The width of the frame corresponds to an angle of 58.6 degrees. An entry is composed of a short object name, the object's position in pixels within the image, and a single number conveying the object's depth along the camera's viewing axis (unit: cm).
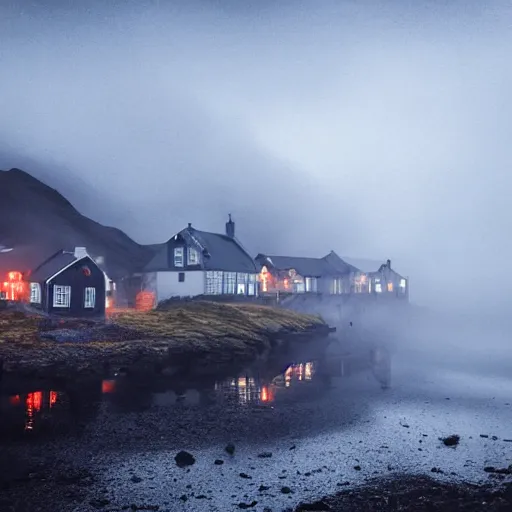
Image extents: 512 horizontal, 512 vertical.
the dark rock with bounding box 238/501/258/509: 1551
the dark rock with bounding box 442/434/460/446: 2253
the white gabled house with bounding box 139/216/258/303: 6988
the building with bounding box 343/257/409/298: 11188
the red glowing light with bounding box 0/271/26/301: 5868
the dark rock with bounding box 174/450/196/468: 1933
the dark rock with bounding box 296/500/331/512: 1526
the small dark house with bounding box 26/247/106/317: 4994
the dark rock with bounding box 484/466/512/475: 1870
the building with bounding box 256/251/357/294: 9269
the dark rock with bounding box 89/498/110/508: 1543
